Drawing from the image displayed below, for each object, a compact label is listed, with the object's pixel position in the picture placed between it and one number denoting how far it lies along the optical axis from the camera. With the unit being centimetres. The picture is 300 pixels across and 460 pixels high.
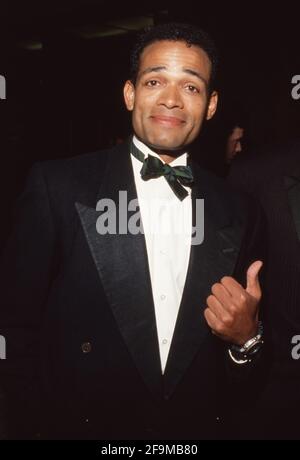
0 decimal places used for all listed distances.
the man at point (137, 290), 184
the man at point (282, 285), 224
